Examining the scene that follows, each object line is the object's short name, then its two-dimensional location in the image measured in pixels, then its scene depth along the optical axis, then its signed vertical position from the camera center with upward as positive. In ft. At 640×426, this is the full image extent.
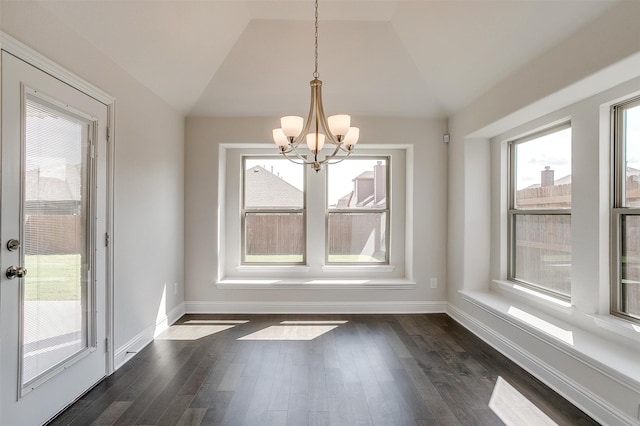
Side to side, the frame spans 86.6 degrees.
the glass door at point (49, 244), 5.93 -0.63
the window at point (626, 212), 7.66 +0.04
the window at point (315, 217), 15.07 -0.16
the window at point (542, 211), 9.64 +0.08
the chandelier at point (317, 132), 7.50 +1.87
